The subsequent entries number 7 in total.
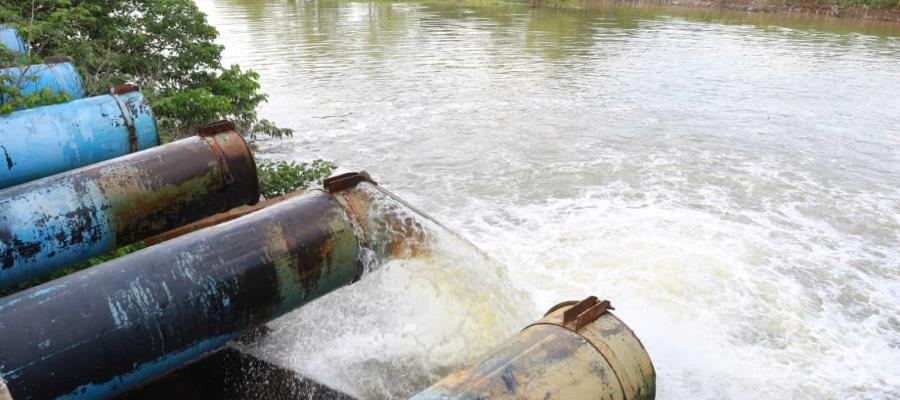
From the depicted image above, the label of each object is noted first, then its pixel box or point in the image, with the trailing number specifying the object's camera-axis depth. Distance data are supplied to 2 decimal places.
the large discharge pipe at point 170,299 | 3.10
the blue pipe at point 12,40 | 9.19
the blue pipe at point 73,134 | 5.50
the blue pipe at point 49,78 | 7.59
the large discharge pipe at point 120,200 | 4.23
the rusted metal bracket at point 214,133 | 5.03
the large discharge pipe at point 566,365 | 3.05
